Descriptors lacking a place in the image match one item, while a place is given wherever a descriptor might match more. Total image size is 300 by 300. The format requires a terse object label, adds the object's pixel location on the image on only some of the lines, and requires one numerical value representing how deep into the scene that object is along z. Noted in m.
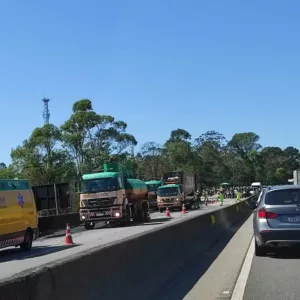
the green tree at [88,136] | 68.25
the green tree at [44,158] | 65.19
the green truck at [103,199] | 29.20
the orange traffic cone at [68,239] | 20.34
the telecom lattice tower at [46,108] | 90.44
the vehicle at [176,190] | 51.12
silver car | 12.82
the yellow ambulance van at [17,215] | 17.59
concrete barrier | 5.04
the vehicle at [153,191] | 56.07
